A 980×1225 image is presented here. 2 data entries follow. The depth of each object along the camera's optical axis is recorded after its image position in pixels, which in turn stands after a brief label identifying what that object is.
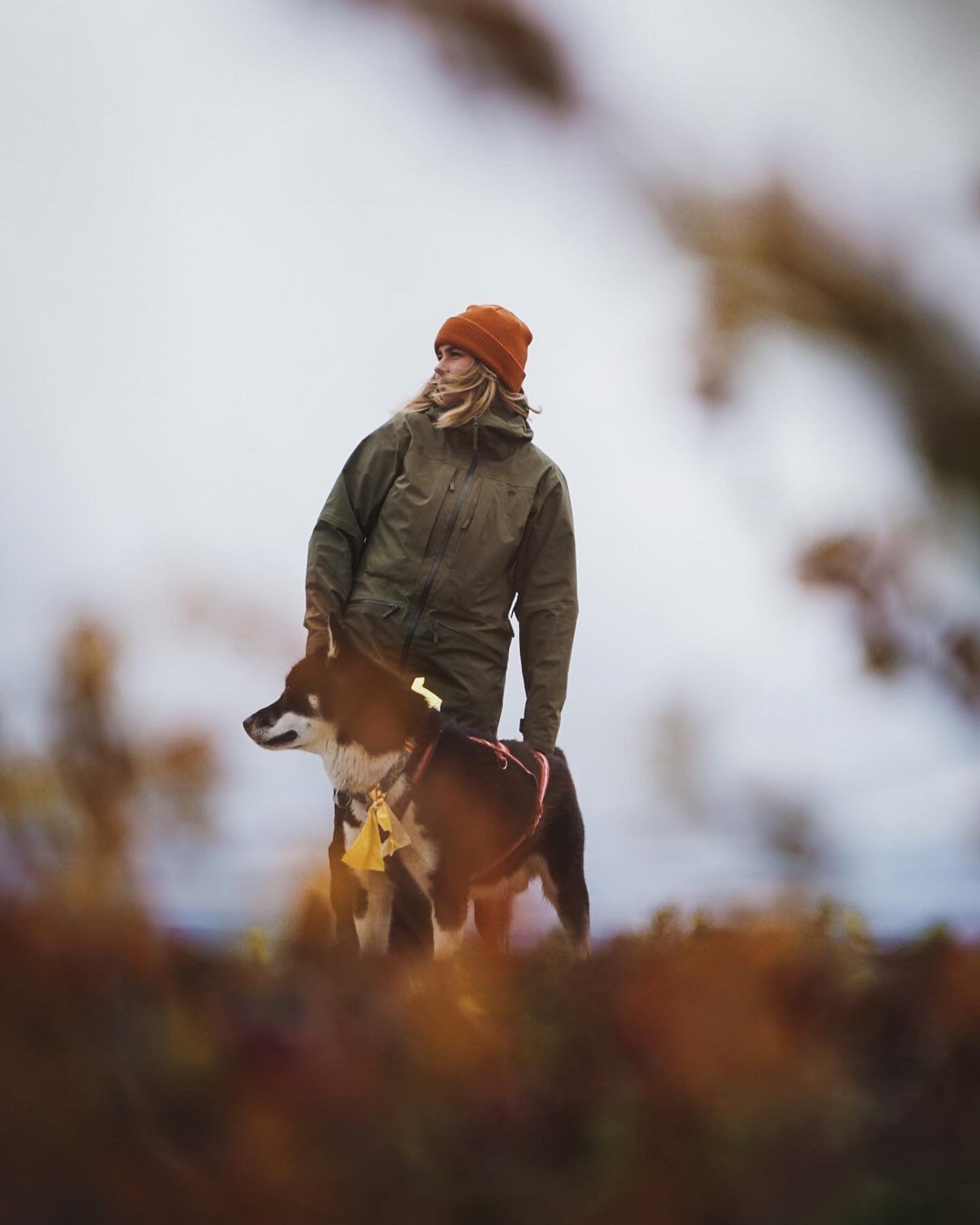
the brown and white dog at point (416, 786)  8.09
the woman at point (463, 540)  8.25
